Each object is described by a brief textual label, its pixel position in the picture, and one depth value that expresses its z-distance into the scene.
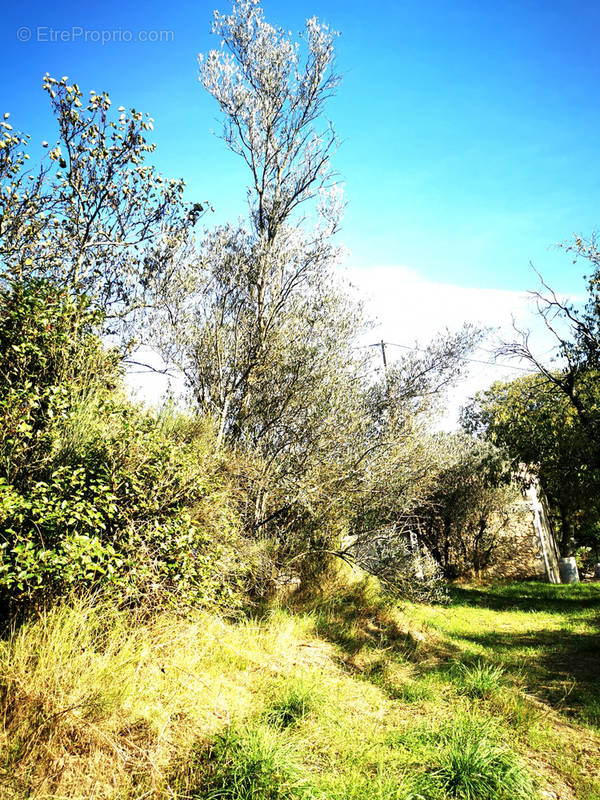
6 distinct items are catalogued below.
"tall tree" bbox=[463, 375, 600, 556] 8.23
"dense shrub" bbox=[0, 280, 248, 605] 3.53
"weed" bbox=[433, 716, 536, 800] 3.14
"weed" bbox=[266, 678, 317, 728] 3.85
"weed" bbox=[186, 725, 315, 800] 2.90
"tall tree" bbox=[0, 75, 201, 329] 4.84
